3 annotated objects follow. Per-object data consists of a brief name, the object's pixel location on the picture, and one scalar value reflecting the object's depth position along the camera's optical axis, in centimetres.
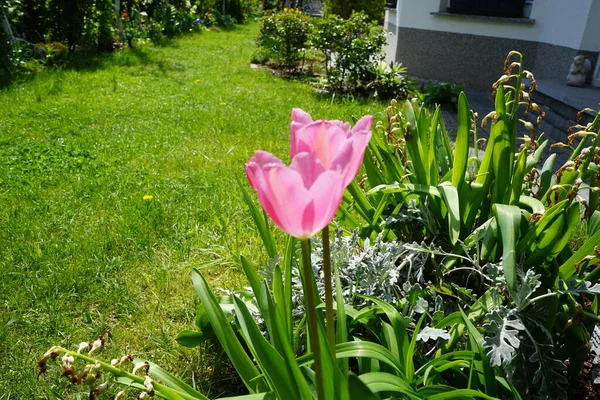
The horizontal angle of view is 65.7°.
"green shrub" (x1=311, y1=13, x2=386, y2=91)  627
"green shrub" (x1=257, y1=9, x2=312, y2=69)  749
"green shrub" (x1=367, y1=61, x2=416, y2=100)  623
